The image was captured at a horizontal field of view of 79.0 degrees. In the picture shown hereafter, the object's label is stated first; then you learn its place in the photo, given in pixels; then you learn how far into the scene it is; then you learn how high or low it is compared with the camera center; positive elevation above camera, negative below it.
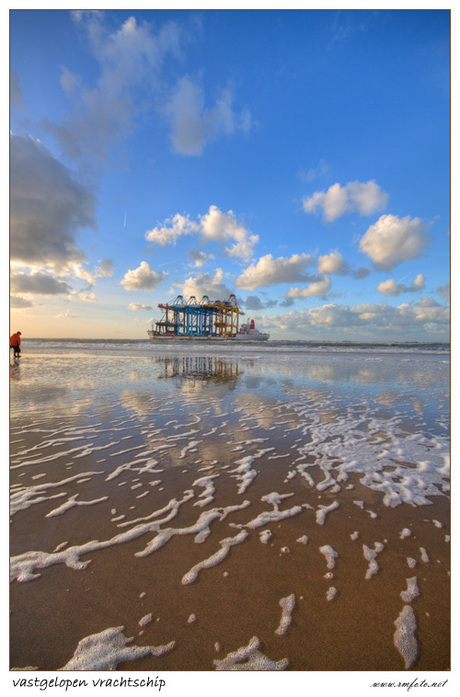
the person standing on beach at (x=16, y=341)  18.62 +0.21
